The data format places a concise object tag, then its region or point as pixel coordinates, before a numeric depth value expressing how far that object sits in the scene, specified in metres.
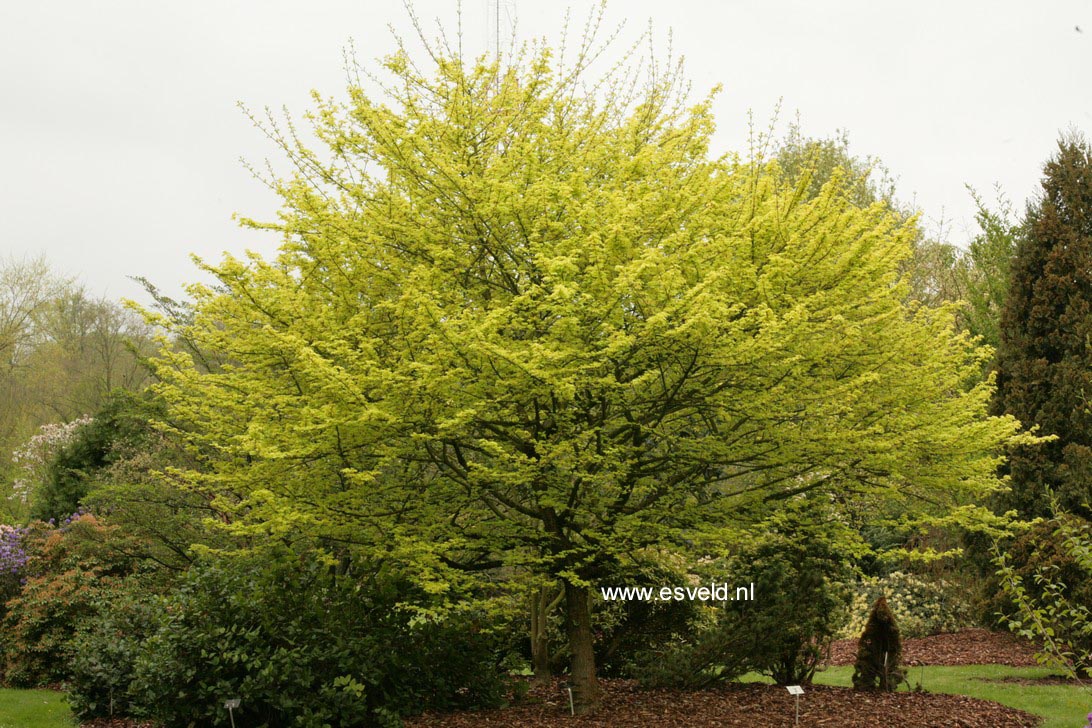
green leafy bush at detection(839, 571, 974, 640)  14.60
